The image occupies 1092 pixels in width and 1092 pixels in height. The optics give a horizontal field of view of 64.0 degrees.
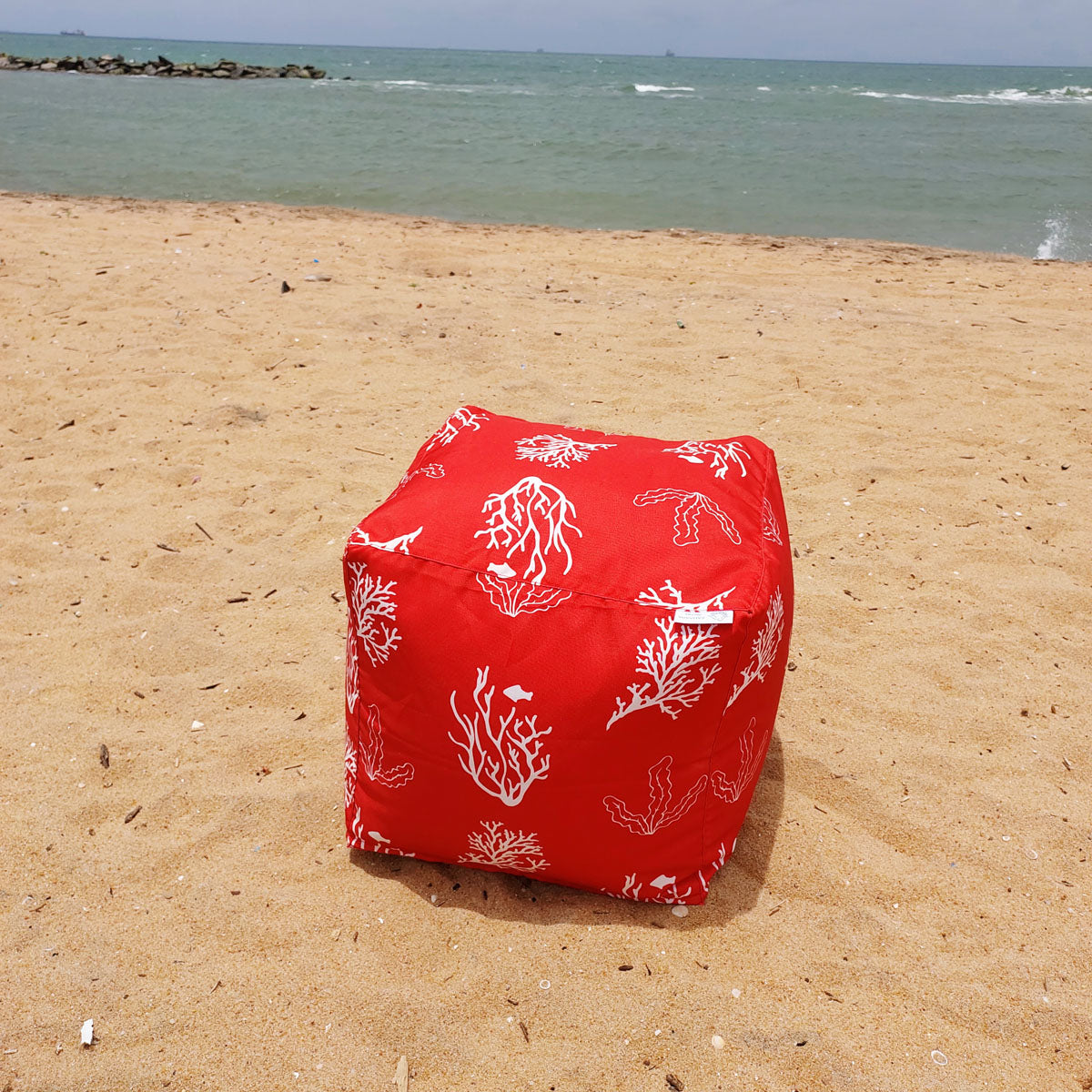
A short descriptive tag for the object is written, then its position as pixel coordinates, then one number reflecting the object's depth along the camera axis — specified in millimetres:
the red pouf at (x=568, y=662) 1711
